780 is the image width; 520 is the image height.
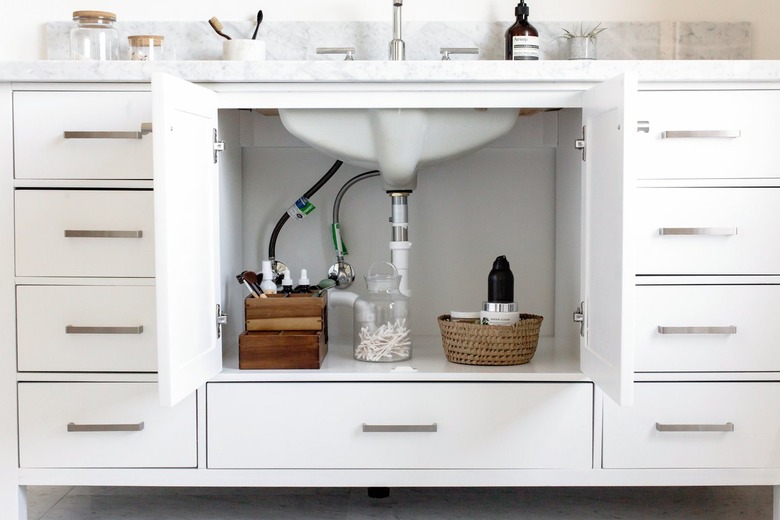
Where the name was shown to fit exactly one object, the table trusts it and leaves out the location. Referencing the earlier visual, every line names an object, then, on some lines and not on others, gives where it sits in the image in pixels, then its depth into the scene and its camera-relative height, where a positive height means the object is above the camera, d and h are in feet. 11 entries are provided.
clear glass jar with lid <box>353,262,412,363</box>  5.80 -0.59
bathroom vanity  5.15 -0.52
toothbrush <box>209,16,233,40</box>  6.35 +1.57
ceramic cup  6.36 +1.39
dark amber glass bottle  6.36 +1.47
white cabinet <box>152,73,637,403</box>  4.45 +0.02
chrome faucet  6.33 +1.43
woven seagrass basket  5.62 -0.69
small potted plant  6.55 +1.45
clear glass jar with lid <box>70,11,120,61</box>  6.33 +1.47
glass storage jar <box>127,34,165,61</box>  6.34 +1.41
